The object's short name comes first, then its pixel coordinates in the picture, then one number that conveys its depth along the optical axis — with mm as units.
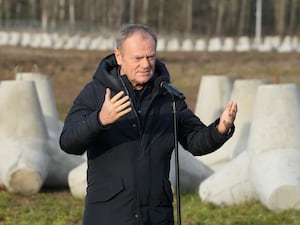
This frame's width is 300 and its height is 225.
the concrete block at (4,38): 58700
